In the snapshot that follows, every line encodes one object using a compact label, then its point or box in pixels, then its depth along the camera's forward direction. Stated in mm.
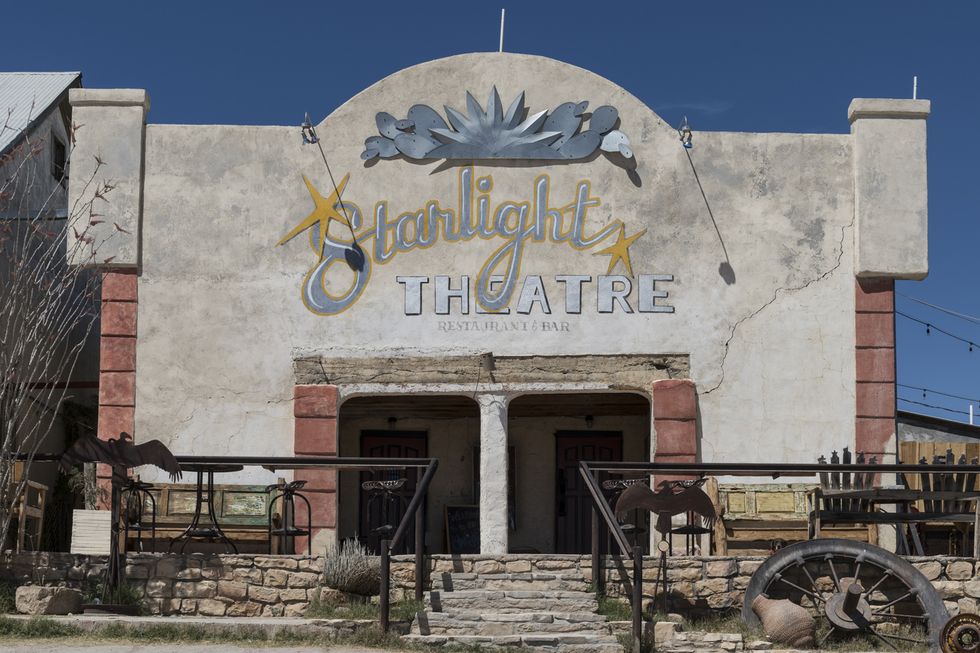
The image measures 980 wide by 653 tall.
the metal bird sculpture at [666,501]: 12961
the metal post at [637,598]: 11505
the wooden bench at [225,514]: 15305
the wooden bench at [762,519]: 15250
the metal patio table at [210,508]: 13414
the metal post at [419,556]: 12711
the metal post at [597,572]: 12945
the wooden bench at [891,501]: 13797
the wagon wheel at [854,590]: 12430
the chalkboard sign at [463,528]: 18172
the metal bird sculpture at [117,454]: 13172
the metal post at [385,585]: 11715
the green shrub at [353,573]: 12539
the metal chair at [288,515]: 14094
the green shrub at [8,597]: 12375
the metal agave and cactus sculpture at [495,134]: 16156
